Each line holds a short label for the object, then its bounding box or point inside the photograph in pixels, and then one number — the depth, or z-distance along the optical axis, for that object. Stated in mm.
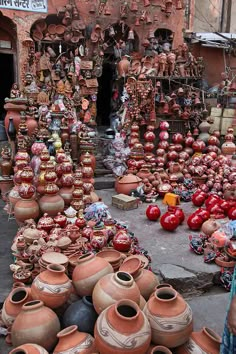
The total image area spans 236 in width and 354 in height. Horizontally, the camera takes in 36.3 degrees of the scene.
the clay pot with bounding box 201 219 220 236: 3945
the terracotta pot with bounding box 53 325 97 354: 2123
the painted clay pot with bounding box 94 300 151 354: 1957
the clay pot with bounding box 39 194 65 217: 3992
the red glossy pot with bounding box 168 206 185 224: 4483
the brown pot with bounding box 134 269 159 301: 2568
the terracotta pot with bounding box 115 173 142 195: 5770
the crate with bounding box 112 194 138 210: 5270
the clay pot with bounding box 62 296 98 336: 2295
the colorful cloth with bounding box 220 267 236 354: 1615
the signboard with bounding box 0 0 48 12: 7301
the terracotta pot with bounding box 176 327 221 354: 2199
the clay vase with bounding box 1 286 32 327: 2477
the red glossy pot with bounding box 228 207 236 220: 4350
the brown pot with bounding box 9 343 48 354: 2031
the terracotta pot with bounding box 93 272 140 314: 2211
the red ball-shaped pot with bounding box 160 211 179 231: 4328
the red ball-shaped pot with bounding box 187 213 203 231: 4355
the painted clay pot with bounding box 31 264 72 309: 2412
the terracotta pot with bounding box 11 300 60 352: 2240
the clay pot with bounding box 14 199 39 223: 3902
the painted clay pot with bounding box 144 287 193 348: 2156
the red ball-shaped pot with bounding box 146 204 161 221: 4717
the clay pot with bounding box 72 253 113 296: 2465
